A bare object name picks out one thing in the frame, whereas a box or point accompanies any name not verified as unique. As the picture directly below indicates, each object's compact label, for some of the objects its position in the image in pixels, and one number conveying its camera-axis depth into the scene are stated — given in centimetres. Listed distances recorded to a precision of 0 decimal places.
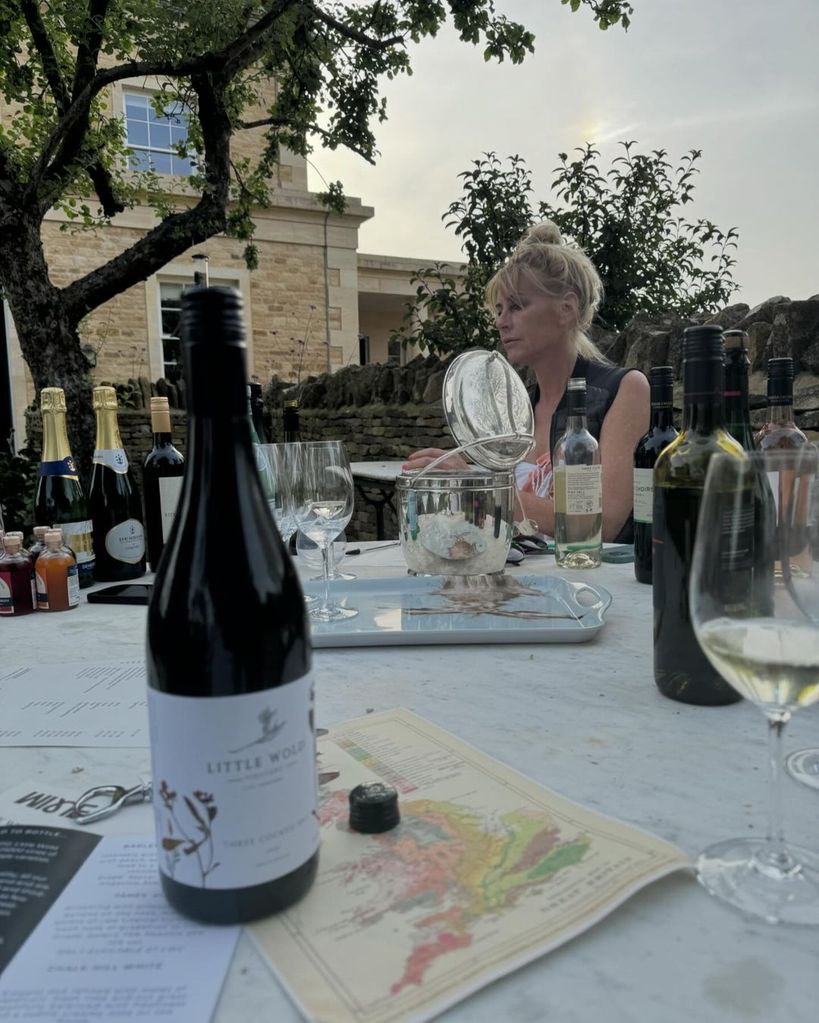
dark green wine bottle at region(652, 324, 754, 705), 79
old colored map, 43
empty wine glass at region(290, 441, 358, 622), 125
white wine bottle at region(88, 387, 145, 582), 168
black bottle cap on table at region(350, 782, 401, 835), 58
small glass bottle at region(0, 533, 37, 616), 143
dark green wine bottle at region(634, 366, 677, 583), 138
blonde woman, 238
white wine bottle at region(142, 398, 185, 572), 163
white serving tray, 110
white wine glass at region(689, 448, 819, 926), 51
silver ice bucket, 134
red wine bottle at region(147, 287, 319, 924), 45
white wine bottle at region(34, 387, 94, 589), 160
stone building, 1047
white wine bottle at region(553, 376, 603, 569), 163
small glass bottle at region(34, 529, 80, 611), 145
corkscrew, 64
